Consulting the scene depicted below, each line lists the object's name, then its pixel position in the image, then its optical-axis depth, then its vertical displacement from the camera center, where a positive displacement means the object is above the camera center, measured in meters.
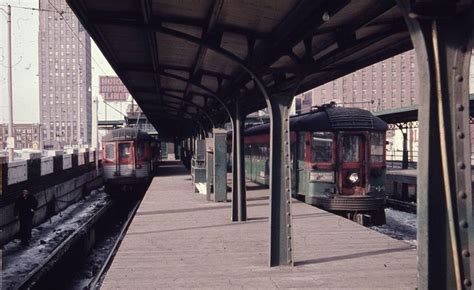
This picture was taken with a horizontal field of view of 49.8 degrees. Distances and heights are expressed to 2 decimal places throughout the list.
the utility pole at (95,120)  41.36 +2.32
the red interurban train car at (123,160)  24.58 -0.60
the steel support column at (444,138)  3.41 +0.05
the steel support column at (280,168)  7.66 -0.33
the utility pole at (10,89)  21.91 +2.74
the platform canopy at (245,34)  6.34 +1.71
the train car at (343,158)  14.33 -0.35
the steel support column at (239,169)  11.47 -0.52
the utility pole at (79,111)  37.66 +2.79
